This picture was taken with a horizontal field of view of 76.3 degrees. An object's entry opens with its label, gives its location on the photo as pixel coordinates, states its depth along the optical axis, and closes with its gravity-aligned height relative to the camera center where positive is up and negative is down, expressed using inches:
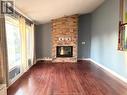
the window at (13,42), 102.0 +5.3
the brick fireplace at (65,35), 194.0 +25.3
